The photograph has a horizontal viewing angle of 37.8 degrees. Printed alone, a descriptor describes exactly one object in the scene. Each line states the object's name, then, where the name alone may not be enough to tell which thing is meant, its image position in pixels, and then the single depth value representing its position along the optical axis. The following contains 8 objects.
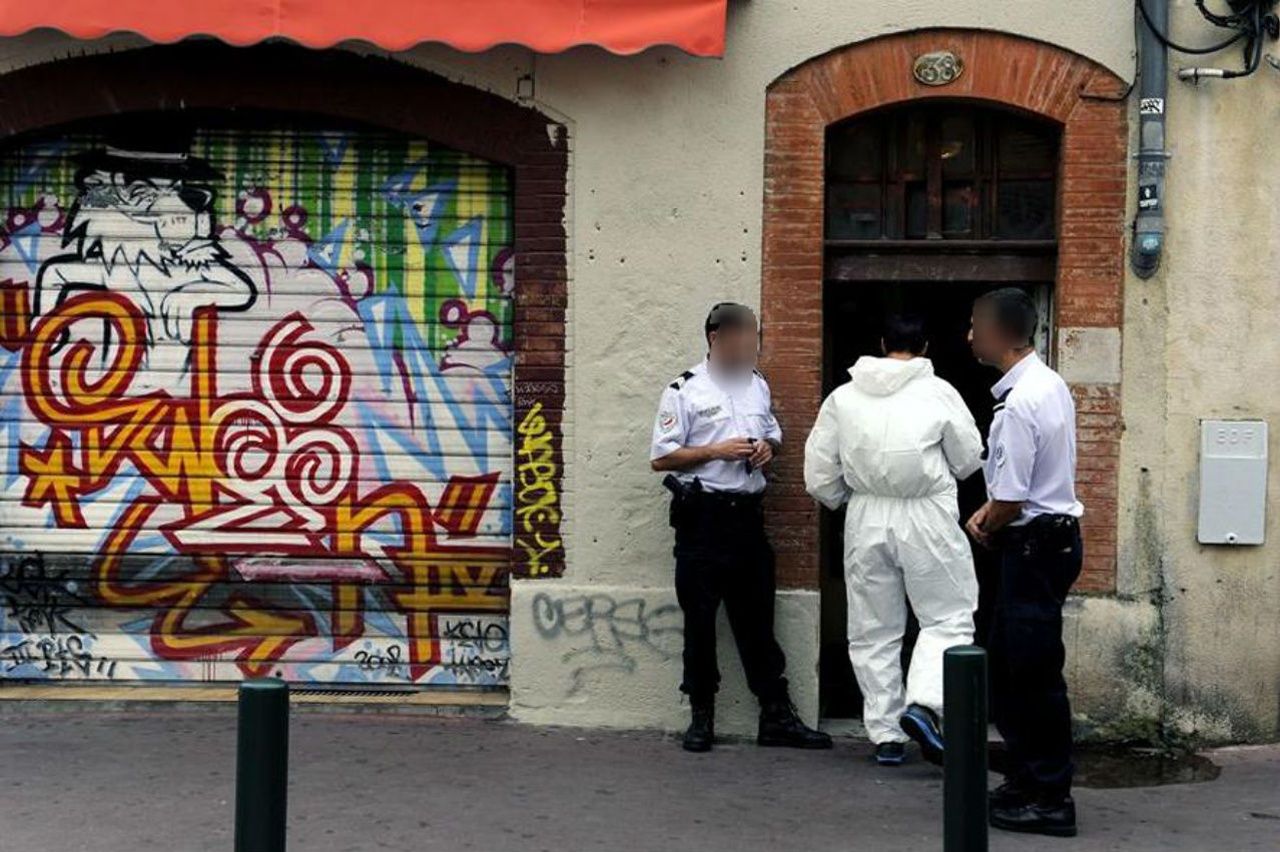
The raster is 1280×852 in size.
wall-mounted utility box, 8.46
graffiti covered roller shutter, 8.92
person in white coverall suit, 7.76
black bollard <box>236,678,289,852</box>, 4.80
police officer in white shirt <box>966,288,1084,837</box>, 6.85
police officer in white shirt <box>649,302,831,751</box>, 8.19
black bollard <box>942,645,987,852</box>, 5.05
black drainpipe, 8.38
